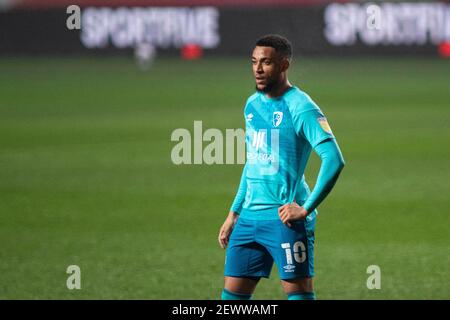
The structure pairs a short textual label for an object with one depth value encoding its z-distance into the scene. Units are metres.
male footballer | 11.06
